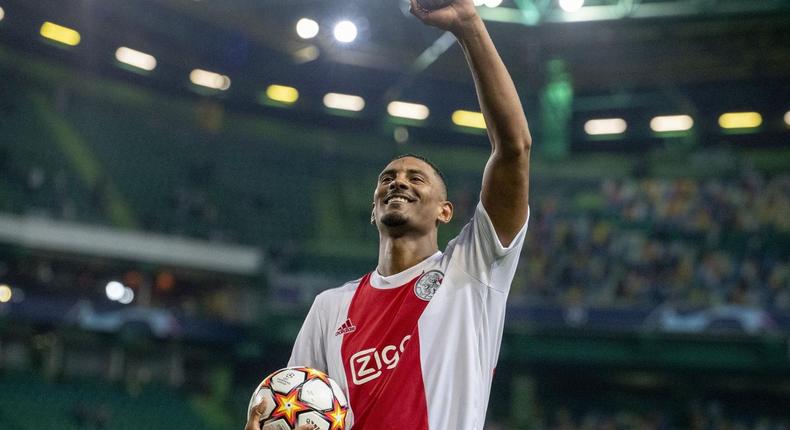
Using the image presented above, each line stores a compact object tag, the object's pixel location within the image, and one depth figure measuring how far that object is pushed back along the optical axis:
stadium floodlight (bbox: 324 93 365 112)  26.48
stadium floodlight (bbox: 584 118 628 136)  26.16
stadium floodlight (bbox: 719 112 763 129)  24.88
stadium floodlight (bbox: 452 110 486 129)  27.27
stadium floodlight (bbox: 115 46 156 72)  24.09
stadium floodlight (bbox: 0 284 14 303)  19.73
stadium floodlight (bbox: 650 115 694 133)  25.41
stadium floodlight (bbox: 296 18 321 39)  19.08
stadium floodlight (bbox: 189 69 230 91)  24.98
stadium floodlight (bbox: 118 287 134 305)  21.18
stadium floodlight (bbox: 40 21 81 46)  22.50
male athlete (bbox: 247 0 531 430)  3.06
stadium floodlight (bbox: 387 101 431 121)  26.94
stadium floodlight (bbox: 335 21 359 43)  15.39
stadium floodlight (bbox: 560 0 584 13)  17.94
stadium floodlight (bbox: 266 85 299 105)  26.05
